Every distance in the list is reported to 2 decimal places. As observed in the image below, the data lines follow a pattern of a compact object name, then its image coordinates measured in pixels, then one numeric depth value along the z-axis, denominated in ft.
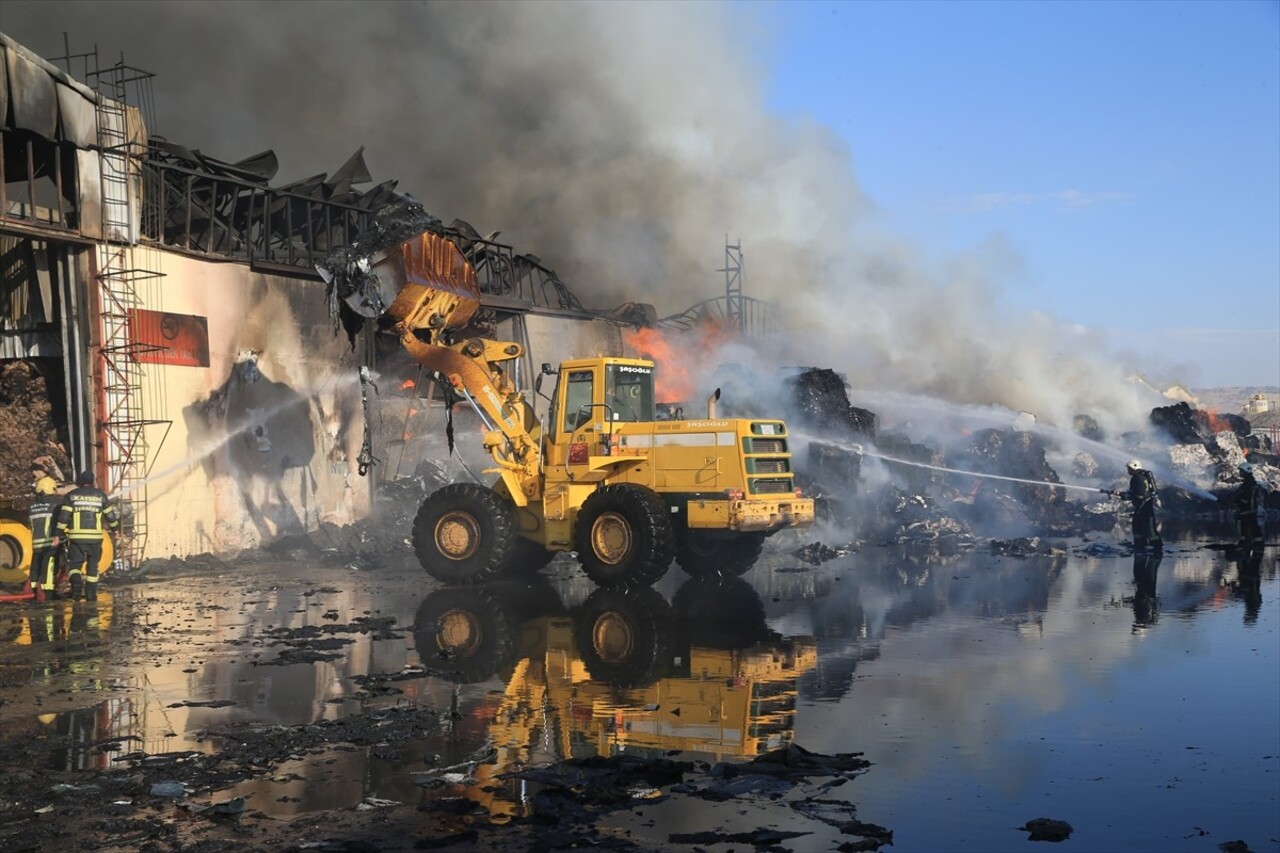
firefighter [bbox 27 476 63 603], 47.78
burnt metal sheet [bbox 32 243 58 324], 63.98
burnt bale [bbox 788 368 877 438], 75.51
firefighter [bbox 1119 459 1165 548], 64.75
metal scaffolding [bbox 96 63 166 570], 59.06
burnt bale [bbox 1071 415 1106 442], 113.29
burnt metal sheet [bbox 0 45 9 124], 55.42
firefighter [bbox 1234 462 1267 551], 66.80
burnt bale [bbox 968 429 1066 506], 85.78
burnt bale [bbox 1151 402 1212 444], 104.27
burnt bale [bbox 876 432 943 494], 78.54
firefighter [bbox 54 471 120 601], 47.80
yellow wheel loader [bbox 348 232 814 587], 49.88
